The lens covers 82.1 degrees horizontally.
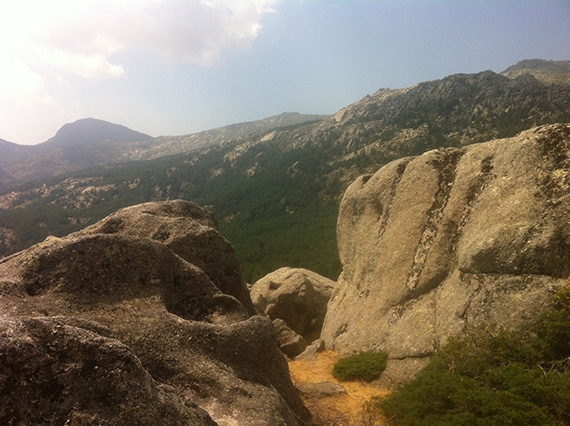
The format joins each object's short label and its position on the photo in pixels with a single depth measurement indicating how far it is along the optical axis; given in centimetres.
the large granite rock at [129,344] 344
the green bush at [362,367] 1200
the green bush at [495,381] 704
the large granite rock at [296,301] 2148
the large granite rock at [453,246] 975
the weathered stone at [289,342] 1712
